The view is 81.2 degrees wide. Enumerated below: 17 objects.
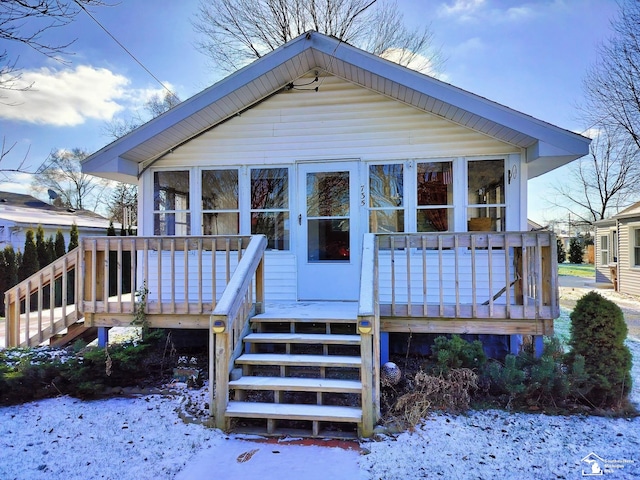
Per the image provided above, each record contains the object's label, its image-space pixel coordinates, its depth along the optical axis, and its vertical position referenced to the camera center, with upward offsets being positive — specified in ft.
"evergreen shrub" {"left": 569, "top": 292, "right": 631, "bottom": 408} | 12.01 -3.36
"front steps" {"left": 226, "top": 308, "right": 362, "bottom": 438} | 10.53 -4.00
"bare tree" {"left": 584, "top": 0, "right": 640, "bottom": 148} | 36.50 +18.79
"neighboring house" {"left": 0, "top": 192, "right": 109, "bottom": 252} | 39.06 +4.14
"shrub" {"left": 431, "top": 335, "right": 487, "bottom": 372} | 12.26 -3.53
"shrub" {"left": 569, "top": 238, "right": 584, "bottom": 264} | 101.96 -0.94
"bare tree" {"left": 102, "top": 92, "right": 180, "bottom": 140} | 65.31 +23.79
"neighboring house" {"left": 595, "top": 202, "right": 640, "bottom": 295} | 42.78 -0.10
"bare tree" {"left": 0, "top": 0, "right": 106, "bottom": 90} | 11.48 +7.46
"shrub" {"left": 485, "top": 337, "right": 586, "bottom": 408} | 11.84 -4.26
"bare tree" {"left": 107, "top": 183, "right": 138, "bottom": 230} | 73.62 +10.51
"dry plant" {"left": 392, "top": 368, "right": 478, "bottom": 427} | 11.46 -4.46
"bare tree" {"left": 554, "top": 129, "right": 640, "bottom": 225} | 68.86 +13.74
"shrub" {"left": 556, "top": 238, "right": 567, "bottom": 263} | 106.40 -1.56
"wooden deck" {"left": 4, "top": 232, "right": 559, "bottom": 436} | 10.75 -2.11
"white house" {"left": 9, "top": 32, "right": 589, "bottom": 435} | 13.94 +2.66
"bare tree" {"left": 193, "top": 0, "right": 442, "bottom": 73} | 45.93 +28.46
